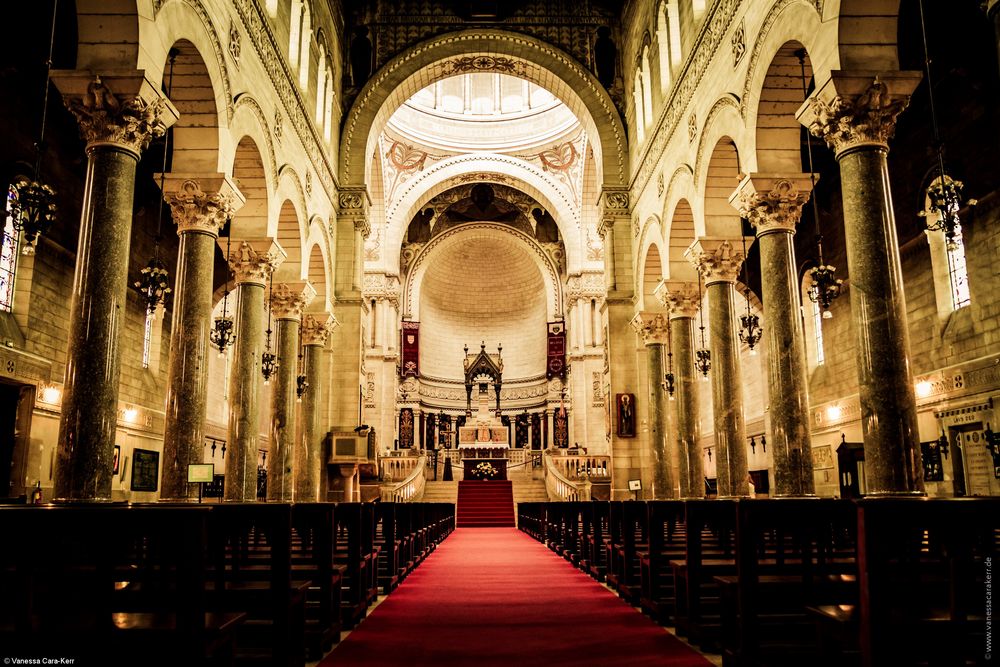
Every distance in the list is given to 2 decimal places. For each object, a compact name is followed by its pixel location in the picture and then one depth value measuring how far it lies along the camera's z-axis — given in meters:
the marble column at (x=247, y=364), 13.87
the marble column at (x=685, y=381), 17.56
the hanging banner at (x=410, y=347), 38.81
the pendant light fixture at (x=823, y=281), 12.16
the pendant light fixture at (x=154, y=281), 11.80
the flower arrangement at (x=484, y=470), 31.22
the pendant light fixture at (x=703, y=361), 19.16
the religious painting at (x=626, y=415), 21.41
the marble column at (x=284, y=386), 17.16
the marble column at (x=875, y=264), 8.72
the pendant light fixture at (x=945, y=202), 8.46
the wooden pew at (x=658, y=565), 6.98
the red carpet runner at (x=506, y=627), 5.59
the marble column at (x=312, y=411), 19.14
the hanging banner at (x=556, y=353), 38.69
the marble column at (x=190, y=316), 11.11
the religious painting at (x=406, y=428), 38.38
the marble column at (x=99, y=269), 8.26
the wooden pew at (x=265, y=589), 4.60
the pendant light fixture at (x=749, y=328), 16.06
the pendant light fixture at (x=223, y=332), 14.12
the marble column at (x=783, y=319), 11.51
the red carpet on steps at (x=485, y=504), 26.67
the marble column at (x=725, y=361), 14.13
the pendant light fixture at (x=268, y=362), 17.38
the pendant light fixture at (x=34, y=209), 7.87
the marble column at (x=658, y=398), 19.14
